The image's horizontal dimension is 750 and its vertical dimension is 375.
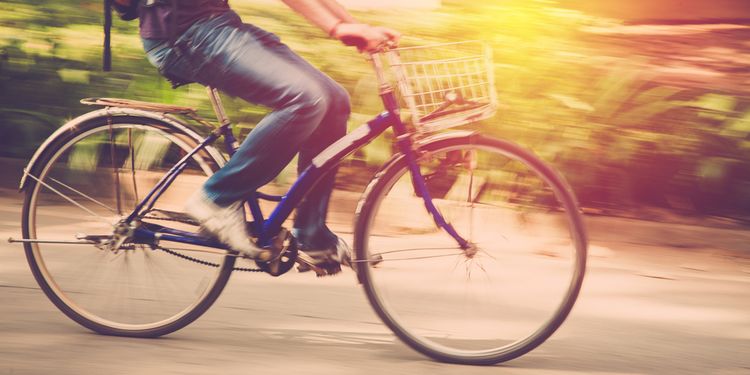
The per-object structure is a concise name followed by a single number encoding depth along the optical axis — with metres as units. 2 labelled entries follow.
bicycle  7.24
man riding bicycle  7.02
